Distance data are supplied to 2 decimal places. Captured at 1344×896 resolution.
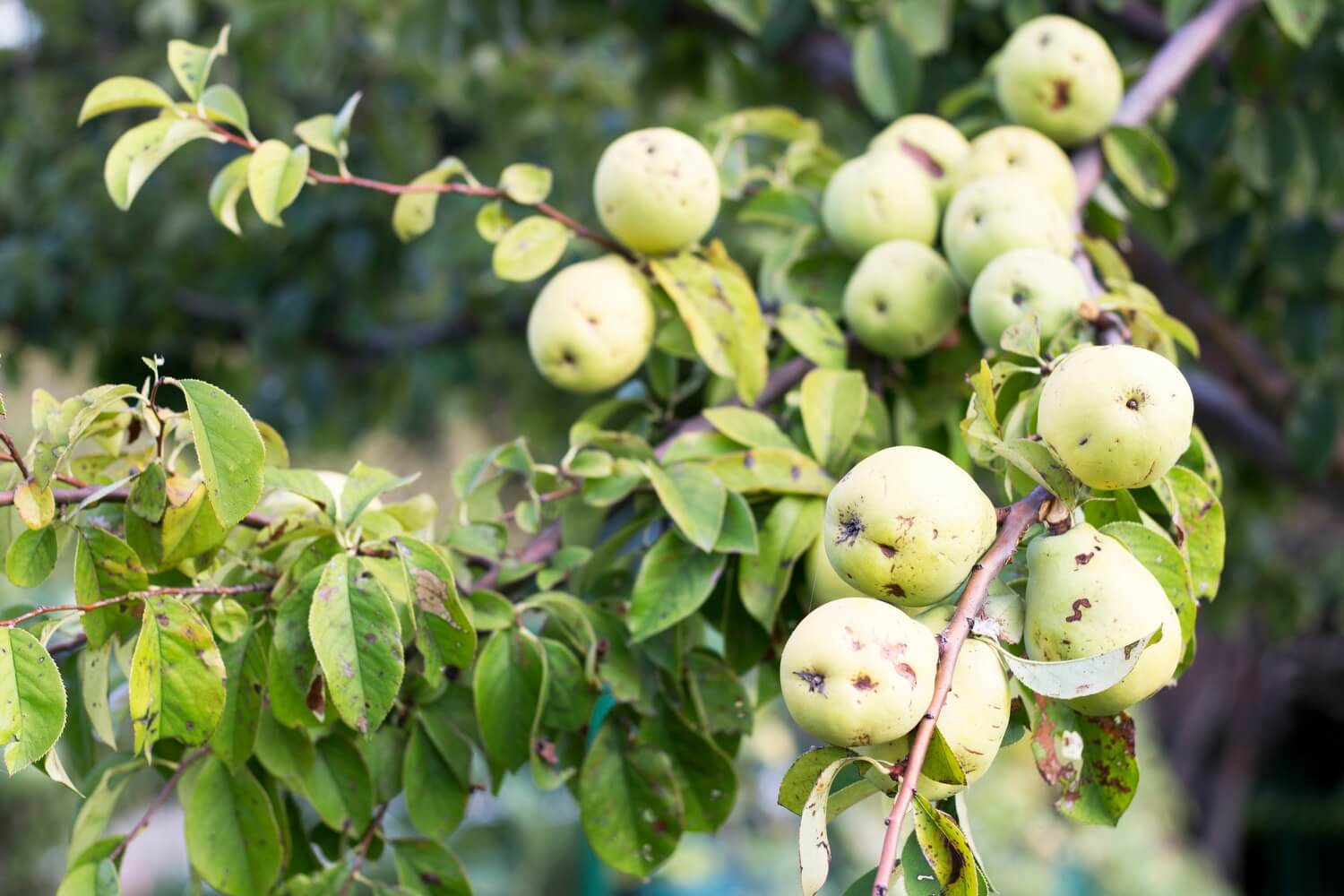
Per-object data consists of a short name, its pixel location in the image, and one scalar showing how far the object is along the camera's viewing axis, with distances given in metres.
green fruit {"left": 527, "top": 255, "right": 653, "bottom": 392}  1.09
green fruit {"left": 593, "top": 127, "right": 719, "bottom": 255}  1.09
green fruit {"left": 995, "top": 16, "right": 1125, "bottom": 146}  1.28
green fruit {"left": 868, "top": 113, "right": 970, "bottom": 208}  1.23
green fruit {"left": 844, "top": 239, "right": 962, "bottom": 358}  1.09
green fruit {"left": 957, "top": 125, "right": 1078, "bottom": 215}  1.19
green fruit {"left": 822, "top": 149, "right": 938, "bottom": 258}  1.15
